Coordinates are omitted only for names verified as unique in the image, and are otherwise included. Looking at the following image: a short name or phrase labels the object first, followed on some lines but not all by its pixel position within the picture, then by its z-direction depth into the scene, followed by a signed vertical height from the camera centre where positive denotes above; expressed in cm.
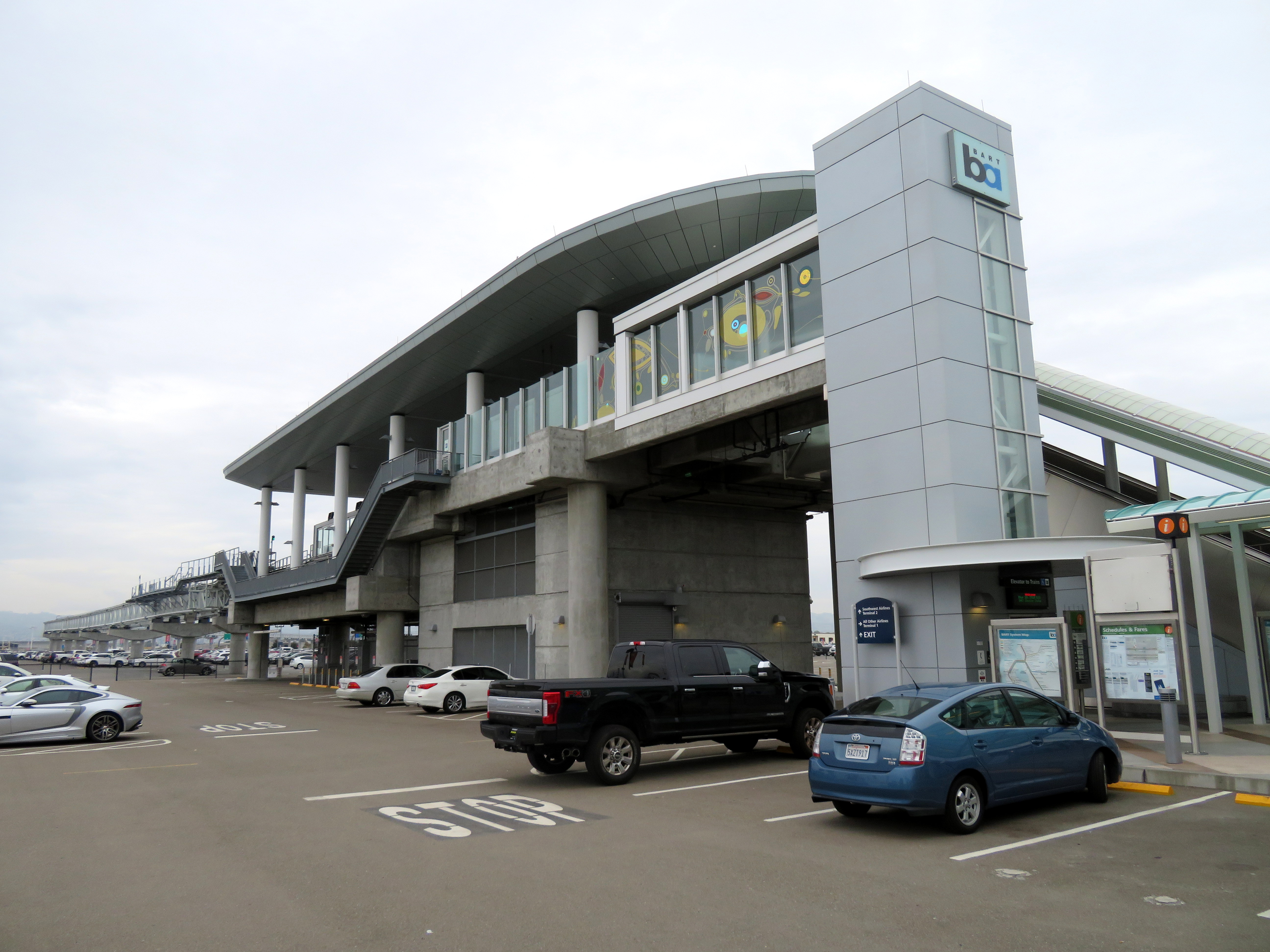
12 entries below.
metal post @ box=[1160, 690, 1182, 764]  1195 -160
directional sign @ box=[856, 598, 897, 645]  1631 -10
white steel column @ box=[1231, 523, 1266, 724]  1609 -40
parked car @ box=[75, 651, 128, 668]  8119 -306
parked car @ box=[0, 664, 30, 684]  2809 -129
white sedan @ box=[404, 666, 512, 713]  2641 -192
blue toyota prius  866 -140
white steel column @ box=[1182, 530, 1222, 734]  1385 -42
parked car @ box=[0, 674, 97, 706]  2100 -127
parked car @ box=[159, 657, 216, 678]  6838 -293
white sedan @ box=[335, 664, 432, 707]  3102 -202
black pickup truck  1221 -127
